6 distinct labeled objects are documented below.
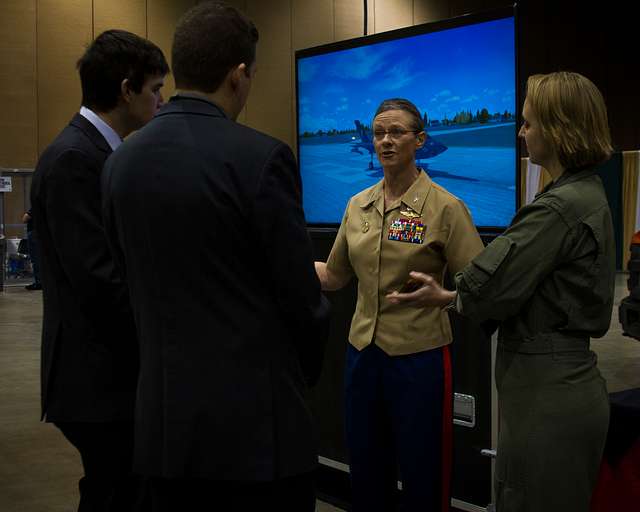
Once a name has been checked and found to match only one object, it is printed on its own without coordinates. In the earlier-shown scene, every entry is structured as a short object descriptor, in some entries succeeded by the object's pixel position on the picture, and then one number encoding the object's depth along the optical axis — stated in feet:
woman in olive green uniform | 5.76
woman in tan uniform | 8.09
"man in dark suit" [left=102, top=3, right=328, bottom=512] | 4.37
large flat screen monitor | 13.91
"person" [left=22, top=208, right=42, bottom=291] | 35.35
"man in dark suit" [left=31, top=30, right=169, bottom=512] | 5.57
